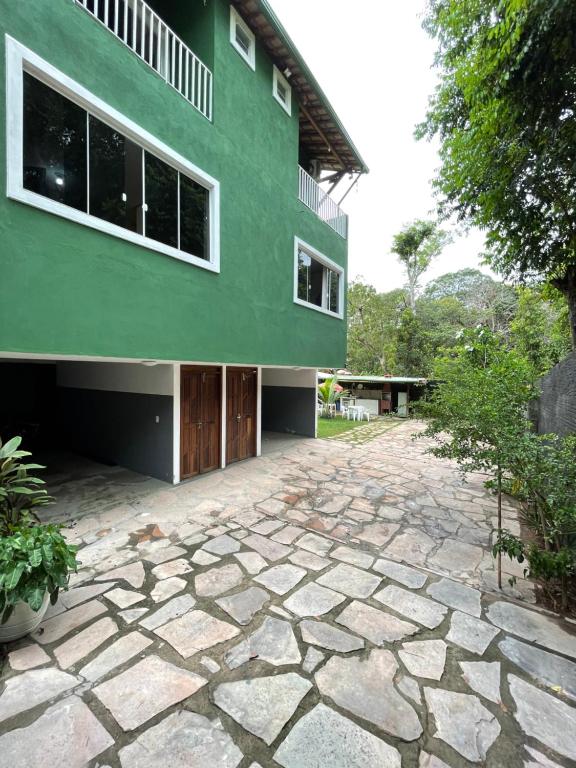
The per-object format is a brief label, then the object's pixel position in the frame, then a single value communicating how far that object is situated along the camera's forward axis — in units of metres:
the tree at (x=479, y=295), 25.40
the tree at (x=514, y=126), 4.05
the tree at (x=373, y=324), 25.48
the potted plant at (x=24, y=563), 2.58
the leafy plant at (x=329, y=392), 17.20
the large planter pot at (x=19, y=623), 2.73
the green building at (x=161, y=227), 3.58
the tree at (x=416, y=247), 22.17
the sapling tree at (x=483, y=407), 3.88
